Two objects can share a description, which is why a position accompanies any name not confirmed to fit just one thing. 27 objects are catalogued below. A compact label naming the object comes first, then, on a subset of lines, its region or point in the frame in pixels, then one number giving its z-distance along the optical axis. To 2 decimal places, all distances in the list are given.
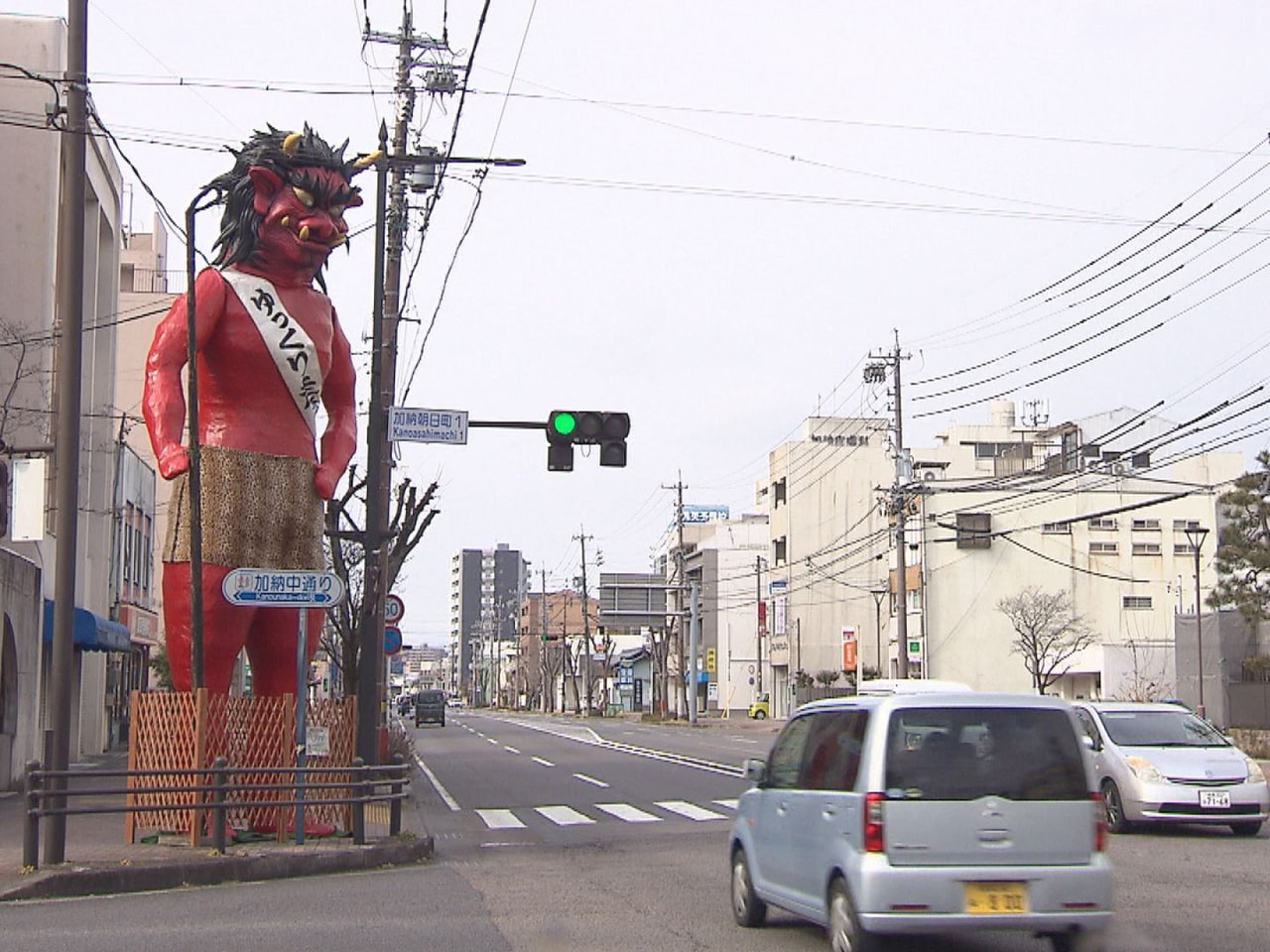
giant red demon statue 16.16
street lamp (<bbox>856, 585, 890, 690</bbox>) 69.47
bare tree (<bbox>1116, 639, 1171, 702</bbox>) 56.78
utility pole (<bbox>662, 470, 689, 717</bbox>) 95.31
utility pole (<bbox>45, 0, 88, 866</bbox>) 13.89
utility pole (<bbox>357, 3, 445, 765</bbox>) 18.33
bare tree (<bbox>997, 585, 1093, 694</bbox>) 60.09
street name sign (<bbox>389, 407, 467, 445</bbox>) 18.64
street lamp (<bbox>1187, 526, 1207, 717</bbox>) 41.50
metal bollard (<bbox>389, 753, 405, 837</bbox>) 16.42
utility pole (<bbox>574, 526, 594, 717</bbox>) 86.69
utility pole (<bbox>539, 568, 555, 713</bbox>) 107.90
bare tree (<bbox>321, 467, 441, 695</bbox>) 25.05
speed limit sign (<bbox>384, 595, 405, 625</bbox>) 27.07
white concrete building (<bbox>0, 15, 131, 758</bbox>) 30.30
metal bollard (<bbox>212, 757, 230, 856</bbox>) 14.33
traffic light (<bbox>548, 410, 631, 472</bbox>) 18.94
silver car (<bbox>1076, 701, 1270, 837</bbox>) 16.45
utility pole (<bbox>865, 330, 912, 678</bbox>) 43.12
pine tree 35.78
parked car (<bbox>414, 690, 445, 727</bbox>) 75.19
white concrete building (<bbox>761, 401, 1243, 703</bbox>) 65.12
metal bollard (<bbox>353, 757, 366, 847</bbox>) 15.54
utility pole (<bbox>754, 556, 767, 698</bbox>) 85.06
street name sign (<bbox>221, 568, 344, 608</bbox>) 15.34
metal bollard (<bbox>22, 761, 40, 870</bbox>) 13.50
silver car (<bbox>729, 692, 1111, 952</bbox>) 8.27
